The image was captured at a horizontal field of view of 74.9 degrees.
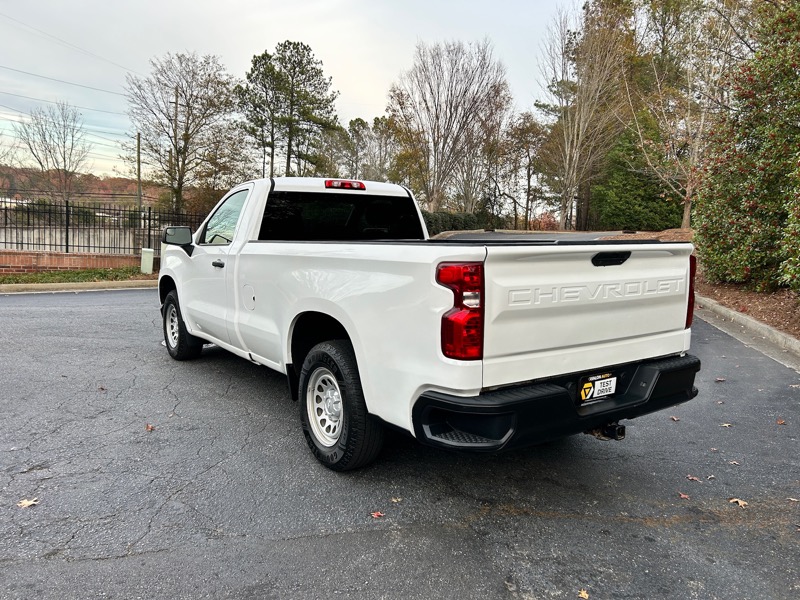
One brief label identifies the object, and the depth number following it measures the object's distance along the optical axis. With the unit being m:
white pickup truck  2.44
